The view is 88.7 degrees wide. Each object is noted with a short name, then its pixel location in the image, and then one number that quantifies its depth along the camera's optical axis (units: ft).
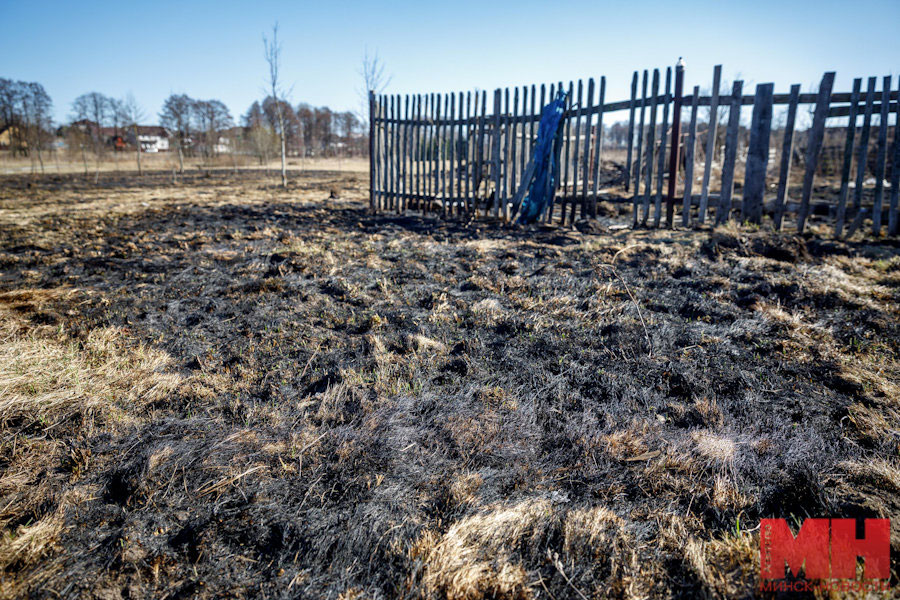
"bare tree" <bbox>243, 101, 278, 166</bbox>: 114.12
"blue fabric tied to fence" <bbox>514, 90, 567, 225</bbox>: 24.97
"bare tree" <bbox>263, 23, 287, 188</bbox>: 54.34
